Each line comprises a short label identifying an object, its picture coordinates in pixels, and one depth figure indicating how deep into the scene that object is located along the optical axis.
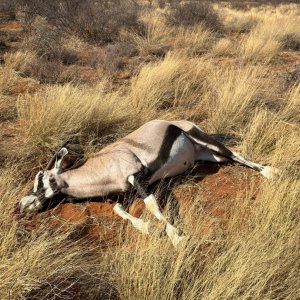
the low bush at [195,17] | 14.13
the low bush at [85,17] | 11.98
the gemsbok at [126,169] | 3.91
